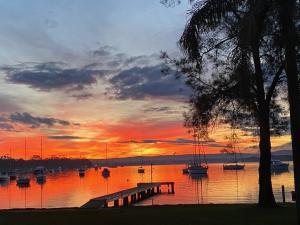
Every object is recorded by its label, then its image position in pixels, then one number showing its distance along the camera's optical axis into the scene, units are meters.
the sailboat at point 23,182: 90.28
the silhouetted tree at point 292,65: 9.54
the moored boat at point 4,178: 109.23
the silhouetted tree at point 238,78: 10.82
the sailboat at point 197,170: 105.45
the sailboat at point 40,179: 104.91
